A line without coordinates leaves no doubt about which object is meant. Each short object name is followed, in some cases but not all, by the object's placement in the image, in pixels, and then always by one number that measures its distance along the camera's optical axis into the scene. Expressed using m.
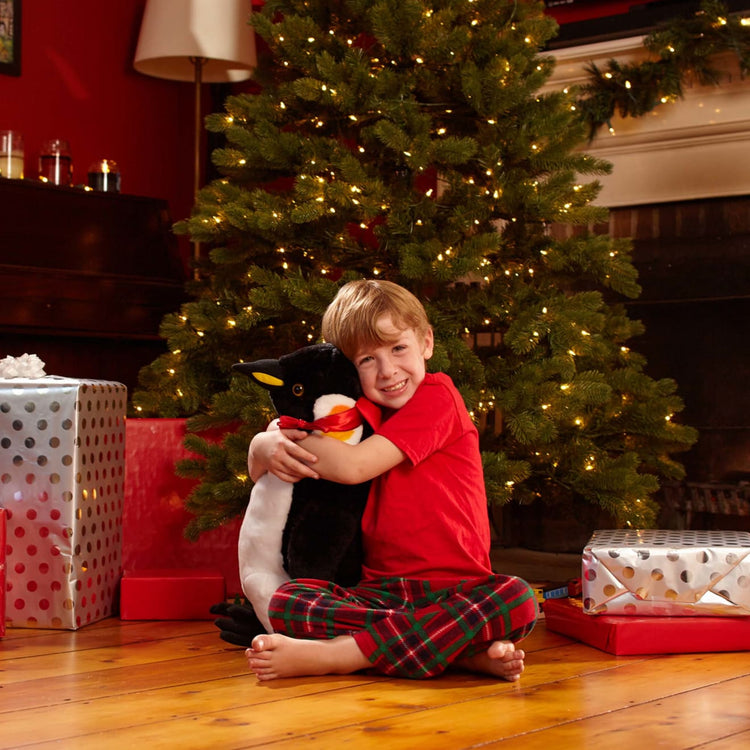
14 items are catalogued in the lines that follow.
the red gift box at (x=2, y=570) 2.06
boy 1.73
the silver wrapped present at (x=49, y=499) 2.14
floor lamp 3.51
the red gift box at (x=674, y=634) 1.95
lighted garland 2.76
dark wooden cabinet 3.29
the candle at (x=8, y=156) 3.52
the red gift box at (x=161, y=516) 2.43
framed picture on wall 3.75
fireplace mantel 2.92
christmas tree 2.26
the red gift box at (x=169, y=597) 2.25
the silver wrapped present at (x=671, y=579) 1.94
